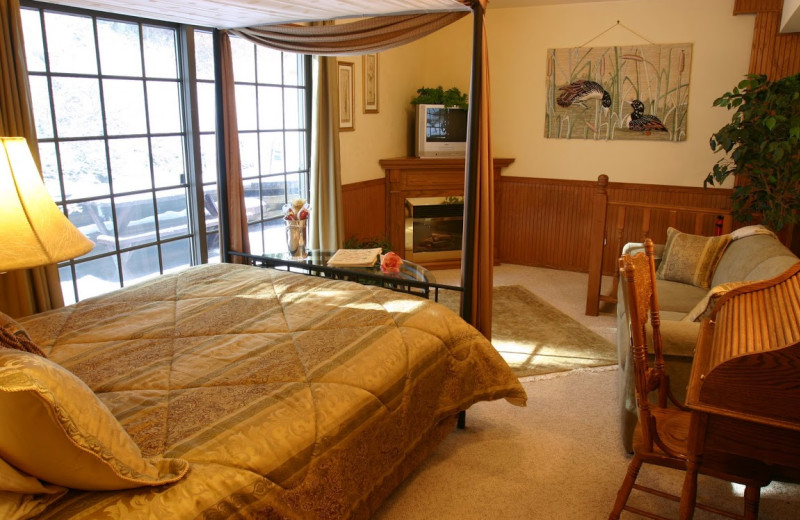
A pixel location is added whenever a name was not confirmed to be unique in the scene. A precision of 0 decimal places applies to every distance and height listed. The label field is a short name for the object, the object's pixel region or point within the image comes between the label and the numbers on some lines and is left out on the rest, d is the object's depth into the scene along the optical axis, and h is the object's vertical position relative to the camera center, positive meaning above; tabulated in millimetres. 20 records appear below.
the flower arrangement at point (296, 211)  3818 -479
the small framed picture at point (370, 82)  5637 +481
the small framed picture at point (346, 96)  5277 +334
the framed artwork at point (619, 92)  5633 +403
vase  3770 -637
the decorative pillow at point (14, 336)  1675 -569
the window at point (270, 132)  4547 +12
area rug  4020 -1469
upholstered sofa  2621 -849
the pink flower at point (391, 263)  3430 -720
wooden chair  1734 -945
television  6156 +25
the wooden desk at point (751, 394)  1368 -604
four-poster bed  1369 -796
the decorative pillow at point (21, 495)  1294 -787
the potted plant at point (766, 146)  4441 -80
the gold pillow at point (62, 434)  1255 -651
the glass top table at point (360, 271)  3229 -765
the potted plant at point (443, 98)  6133 +365
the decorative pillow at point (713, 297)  2117 -586
